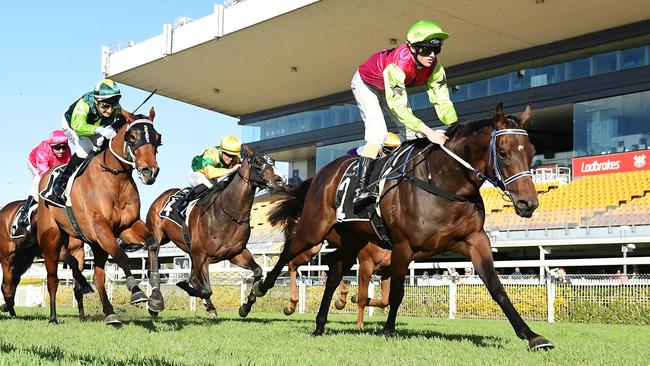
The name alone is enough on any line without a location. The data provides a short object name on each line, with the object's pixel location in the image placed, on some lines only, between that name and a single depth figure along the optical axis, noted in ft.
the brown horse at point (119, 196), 23.12
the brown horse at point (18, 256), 31.68
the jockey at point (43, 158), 31.94
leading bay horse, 17.10
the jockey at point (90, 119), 25.26
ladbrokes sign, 71.20
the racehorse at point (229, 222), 29.99
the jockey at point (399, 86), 19.56
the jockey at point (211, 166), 33.35
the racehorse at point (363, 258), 27.66
